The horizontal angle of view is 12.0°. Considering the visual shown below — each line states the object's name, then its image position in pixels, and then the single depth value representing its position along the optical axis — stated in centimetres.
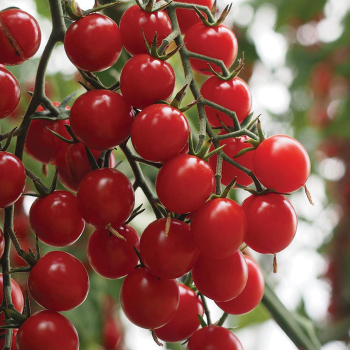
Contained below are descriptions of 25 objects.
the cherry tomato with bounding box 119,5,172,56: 71
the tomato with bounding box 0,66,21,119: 72
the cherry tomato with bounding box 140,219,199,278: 70
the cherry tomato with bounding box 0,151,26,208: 72
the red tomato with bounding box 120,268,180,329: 72
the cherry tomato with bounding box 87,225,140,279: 73
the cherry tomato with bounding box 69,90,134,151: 70
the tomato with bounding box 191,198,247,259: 69
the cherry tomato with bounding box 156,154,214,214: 69
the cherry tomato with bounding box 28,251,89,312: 72
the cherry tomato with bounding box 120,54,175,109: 70
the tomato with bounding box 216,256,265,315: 74
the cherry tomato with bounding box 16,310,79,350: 71
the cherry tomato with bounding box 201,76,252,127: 72
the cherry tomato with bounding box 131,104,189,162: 69
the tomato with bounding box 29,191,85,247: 73
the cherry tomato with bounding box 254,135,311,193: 70
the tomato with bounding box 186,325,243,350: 74
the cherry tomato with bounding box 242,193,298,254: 70
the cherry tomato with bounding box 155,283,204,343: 75
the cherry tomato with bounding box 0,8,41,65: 73
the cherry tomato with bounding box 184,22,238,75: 73
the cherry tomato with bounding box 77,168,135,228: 71
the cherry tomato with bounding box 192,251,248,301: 71
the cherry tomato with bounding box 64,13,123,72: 71
